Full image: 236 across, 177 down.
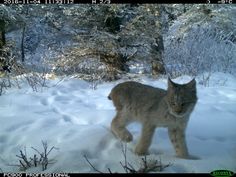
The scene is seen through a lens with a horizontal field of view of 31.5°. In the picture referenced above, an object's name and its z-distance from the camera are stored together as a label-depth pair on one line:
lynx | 3.75
